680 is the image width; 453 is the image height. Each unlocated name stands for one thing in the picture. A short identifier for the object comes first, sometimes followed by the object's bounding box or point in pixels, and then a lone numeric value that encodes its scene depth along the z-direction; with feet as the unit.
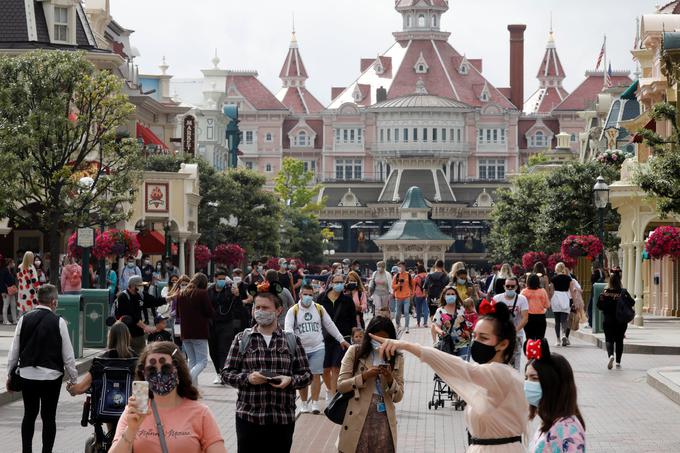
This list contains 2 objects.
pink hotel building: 561.84
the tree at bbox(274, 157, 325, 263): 341.00
